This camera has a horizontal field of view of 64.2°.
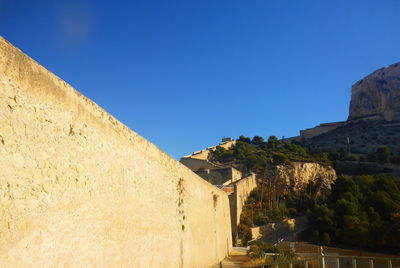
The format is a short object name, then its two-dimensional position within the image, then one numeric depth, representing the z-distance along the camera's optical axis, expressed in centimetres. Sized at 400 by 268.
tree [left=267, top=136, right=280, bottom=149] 4862
